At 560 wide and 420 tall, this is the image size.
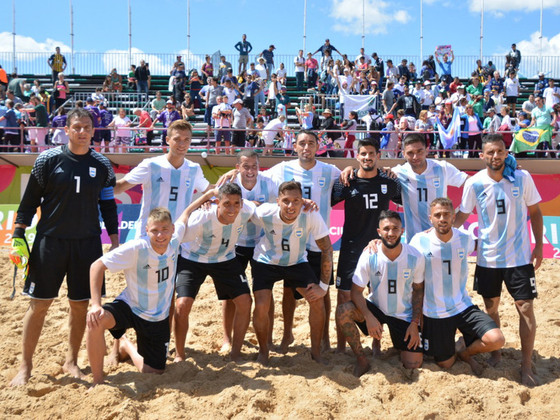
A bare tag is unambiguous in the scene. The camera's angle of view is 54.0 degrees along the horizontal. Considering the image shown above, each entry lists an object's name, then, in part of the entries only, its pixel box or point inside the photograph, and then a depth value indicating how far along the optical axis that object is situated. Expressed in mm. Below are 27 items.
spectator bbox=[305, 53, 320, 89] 20734
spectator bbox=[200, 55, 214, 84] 19953
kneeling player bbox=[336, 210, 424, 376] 4898
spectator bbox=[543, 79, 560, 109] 17344
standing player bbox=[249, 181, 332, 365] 5188
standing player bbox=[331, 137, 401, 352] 5422
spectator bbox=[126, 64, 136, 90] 21000
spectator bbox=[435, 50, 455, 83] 20859
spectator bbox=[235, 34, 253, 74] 21312
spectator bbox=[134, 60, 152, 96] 19844
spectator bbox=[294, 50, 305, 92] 20984
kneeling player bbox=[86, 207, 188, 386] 4453
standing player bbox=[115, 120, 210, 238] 5391
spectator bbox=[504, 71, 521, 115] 19078
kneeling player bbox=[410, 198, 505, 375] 4922
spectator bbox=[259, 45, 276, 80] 20641
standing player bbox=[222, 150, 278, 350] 5602
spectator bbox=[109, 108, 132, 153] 14906
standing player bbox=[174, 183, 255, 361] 5168
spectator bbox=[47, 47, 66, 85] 20812
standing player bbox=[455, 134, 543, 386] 5086
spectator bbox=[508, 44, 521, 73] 21219
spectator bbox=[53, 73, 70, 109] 18589
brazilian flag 13984
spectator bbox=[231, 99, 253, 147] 14680
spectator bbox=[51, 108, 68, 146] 14331
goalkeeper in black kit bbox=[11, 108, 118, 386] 4684
